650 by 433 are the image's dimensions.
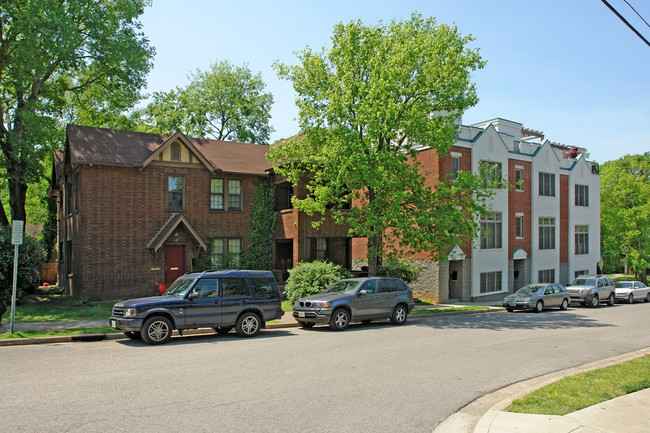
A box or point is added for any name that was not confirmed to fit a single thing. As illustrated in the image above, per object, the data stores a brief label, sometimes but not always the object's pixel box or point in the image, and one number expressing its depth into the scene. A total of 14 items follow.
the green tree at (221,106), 43.91
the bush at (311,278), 20.94
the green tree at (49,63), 22.62
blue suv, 12.23
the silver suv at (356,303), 15.40
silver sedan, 23.67
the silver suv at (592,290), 27.08
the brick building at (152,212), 21.55
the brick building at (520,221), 29.36
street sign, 13.10
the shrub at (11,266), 18.83
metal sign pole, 12.89
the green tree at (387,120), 19.27
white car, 30.25
